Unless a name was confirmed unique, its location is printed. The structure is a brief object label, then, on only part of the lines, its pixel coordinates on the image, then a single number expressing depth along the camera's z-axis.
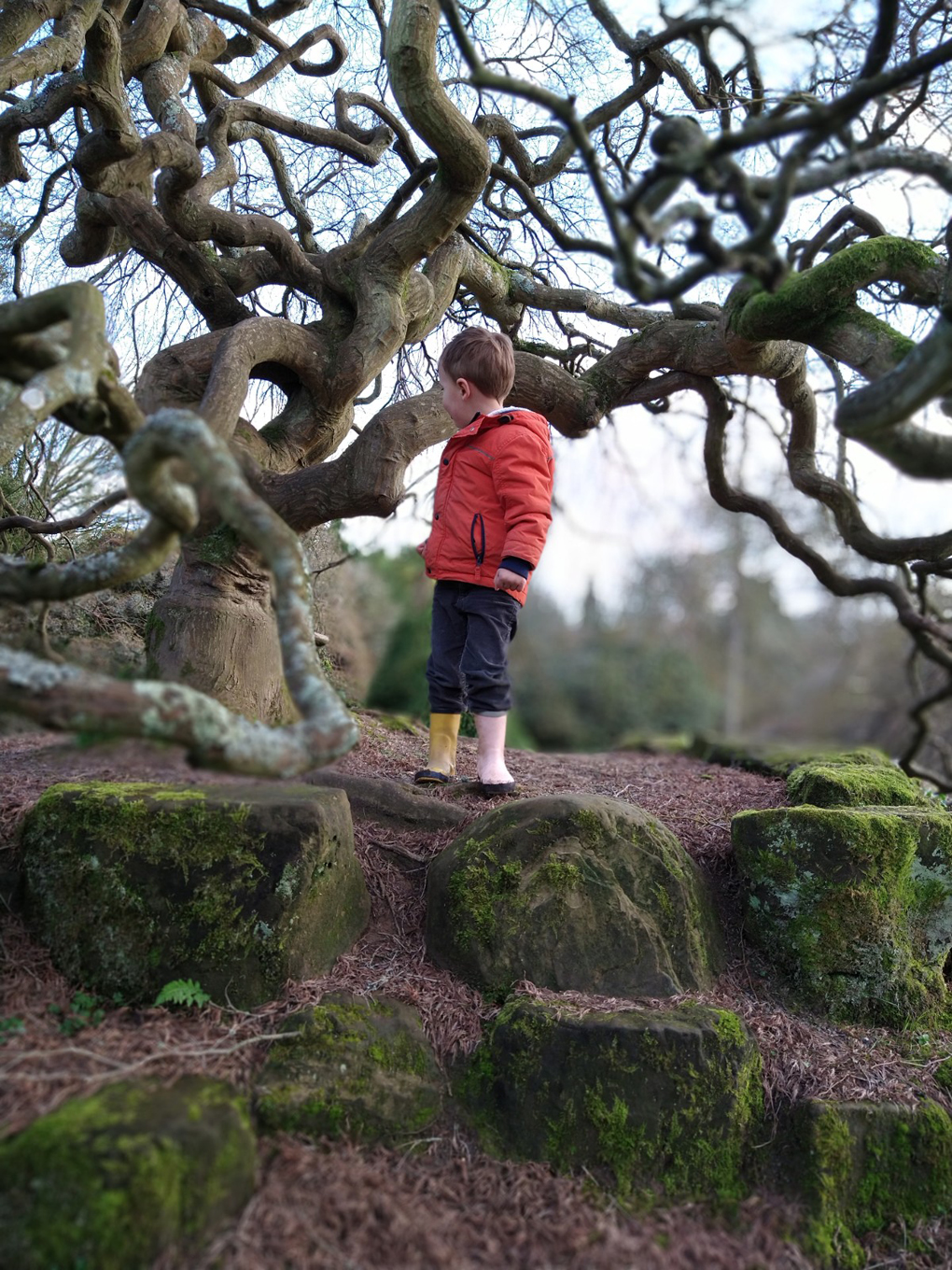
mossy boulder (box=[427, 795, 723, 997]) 2.99
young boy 3.66
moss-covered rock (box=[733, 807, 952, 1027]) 3.20
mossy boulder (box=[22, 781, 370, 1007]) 2.71
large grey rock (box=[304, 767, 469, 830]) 3.60
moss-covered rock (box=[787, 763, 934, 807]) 4.00
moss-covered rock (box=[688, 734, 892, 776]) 5.20
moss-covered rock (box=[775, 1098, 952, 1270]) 2.56
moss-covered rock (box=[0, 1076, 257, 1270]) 1.87
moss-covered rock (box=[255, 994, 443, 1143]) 2.41
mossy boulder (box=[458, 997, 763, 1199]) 2.55
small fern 2.60
